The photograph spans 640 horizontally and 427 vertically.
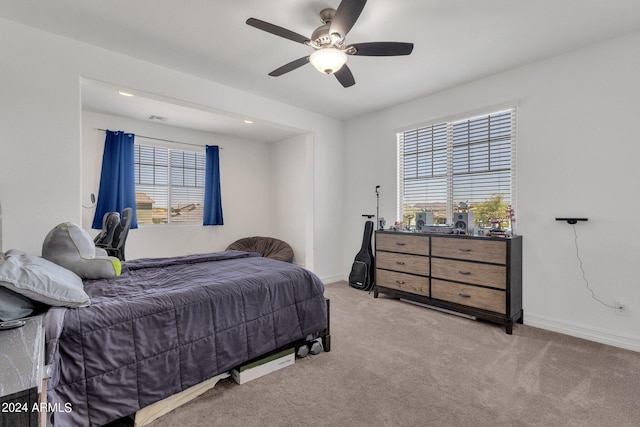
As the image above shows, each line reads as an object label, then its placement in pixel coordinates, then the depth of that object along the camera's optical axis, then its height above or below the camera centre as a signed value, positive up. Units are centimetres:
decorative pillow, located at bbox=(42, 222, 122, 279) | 197 -28
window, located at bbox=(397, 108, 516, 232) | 331 +51
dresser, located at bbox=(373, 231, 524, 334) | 288 -67
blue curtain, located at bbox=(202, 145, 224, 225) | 536 +38
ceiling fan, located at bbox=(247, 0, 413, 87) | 199 +119
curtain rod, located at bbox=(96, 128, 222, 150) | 471 +116
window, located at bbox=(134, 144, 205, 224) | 481 +44
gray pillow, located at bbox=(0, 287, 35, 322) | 124 -41
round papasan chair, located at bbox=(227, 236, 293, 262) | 548 -67
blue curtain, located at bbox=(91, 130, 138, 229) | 429 +50
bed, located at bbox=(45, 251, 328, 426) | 139 -68
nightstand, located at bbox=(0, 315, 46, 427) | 65 -41
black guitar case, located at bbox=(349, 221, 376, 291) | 425 -80
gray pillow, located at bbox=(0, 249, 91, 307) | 131 -33
